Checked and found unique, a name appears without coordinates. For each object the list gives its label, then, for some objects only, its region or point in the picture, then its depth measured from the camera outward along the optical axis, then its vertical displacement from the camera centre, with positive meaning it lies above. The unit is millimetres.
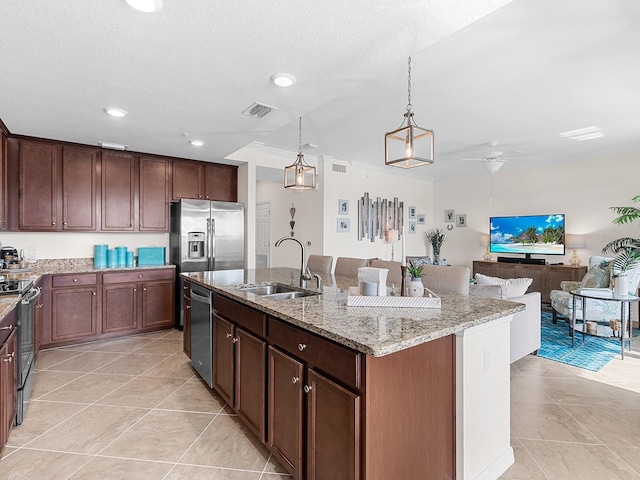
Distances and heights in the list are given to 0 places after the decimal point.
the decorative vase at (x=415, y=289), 2035 -295
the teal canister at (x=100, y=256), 4426 -221
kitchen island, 1339 -675
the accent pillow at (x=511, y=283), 3361 -439
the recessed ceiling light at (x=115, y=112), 3035 +1139
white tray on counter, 1876 -345
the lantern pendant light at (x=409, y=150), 2305 +613
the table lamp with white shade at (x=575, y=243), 5836 -62
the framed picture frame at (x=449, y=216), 7852 +536
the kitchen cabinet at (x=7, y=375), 1855 -774
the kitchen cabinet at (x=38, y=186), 3895 +603
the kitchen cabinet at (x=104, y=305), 3832 -794
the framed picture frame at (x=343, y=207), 6257 +589
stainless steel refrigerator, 4605 +26
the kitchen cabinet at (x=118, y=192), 4379 +608
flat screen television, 6219 +97
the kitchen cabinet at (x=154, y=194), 4629 +612
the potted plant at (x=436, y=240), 7887 -17
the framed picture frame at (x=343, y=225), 6230 +255
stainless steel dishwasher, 2725 -773
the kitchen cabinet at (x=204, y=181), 4891 +858
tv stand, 5781 -603
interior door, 7605 +115
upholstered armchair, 4172 -753
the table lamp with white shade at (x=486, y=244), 7109 -98
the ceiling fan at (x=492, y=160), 5070 +1167
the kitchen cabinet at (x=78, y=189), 4137 +610
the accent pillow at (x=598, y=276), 4566 -501
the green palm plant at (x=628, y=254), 4113 -171
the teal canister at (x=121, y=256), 4508 -226
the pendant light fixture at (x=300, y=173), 3580 +686
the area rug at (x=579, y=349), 3561 -1251
